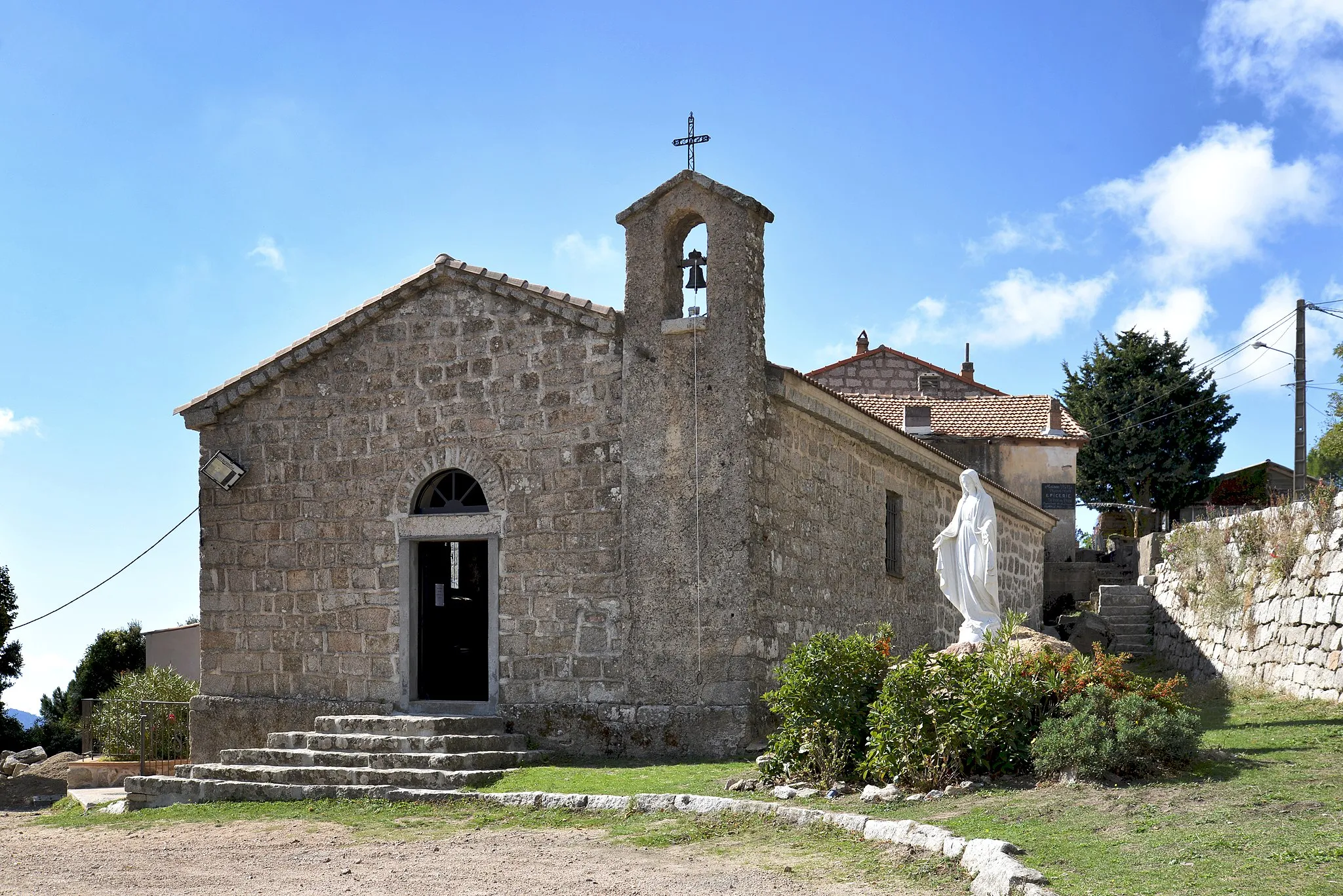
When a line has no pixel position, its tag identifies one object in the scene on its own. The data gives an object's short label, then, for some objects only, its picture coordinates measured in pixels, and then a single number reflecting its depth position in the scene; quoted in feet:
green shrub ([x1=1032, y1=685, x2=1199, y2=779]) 29.17
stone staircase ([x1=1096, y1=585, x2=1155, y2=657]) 77.71
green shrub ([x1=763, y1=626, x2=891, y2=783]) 34.04
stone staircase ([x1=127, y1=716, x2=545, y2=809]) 39.34
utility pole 92.94
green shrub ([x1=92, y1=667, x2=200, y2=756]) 56.29
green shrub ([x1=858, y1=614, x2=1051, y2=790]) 31.45
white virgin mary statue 43.91
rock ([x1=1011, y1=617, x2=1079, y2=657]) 36.76
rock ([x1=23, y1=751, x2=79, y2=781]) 67.00
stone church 41.78
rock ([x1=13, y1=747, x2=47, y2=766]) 75.51
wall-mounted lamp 50.29
